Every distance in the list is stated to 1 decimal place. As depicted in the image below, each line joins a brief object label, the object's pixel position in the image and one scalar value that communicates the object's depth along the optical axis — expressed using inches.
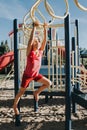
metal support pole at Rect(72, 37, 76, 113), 198.5
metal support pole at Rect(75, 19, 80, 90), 220.3
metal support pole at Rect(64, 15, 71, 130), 142.0
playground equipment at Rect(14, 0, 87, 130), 141.8
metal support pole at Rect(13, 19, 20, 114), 168.2
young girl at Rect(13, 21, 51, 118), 138.0
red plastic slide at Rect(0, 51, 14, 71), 212.0
